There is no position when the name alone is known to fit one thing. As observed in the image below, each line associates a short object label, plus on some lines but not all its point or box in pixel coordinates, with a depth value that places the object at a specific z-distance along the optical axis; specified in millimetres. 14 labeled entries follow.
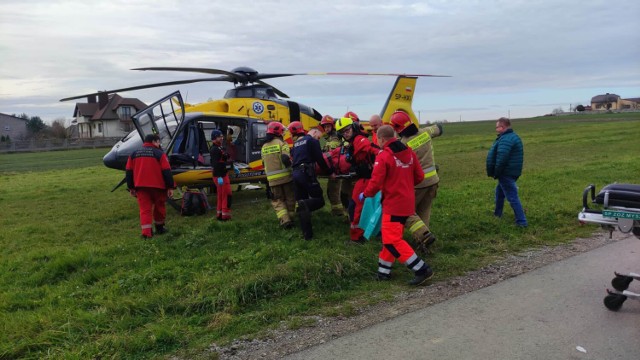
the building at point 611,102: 121488
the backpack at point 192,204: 10516
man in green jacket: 8047
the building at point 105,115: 74938
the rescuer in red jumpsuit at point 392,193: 5676
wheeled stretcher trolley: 4188
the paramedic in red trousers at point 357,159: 7285
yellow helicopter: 10492
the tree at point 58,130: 82938
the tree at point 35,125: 89750
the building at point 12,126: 90812
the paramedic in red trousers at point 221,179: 9590
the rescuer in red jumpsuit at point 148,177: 8195
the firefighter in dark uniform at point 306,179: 7422
